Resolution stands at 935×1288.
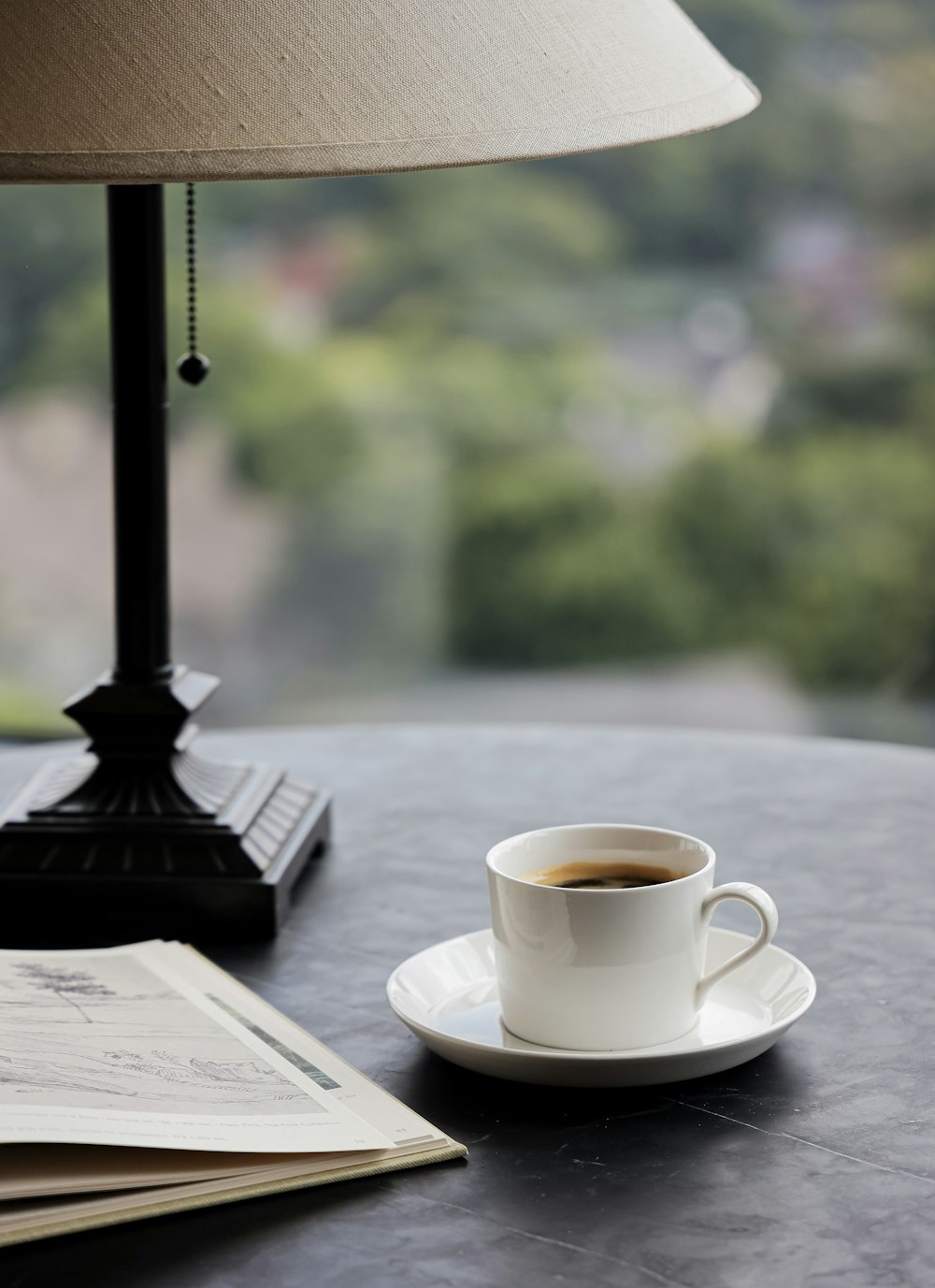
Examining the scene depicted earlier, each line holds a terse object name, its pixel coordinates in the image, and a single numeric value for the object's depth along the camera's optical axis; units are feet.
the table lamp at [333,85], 3.86
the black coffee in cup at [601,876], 4.46
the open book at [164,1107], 4.03
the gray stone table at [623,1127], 3.94
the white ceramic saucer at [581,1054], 4.25
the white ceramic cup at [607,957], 4.29
